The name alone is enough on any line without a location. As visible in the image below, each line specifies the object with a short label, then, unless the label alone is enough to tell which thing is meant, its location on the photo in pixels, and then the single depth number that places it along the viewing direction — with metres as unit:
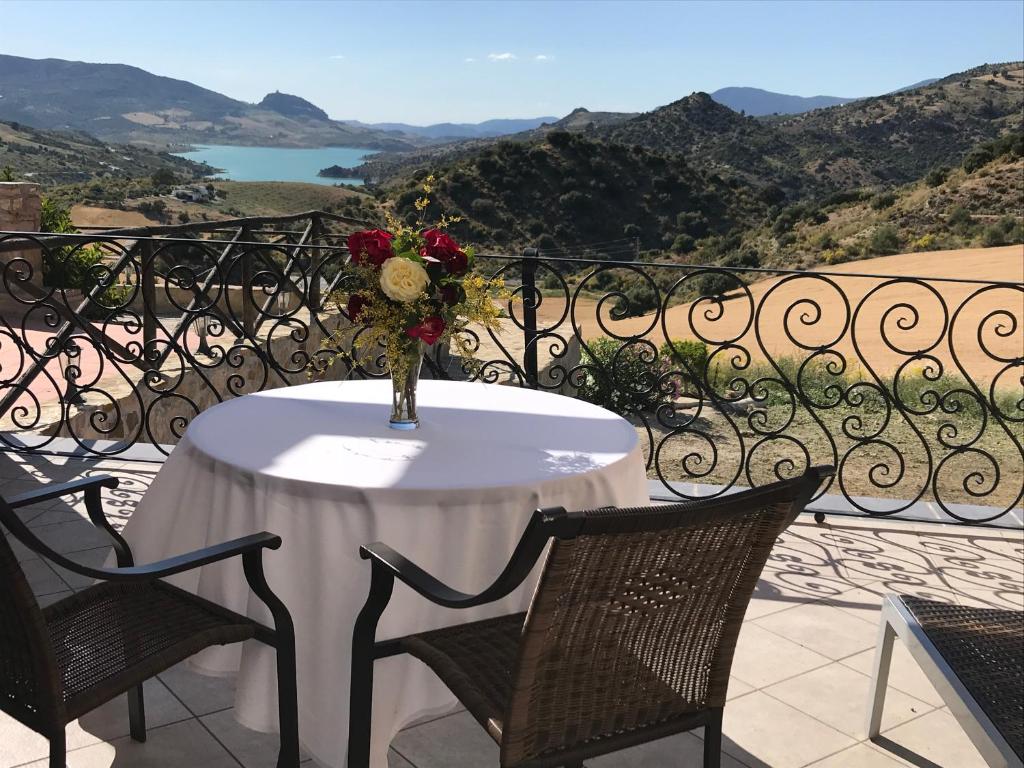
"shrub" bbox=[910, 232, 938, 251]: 26.47
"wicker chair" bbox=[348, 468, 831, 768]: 1.47
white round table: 1.99
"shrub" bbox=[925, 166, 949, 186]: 30.08
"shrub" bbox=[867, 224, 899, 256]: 26.69
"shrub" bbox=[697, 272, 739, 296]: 20.82
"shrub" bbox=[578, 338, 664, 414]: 9.92
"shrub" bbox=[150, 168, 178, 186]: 32.50
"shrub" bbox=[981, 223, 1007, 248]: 25.59
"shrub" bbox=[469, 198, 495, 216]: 34.09
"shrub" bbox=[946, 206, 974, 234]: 27.42
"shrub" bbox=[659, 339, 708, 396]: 11.28
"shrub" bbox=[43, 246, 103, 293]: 9.73
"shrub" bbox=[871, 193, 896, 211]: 30.25
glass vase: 2.39
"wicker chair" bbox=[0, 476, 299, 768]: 1.63
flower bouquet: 2.24
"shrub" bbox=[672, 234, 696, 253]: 33.03
